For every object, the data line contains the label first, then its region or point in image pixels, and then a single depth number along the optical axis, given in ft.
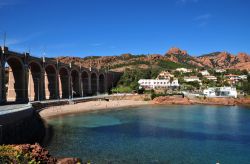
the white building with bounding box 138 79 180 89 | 314.59
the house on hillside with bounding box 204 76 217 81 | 364.10
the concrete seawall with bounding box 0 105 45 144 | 58.51
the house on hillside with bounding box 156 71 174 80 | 358.11
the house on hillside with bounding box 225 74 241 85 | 337.66
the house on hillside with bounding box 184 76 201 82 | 349.88
